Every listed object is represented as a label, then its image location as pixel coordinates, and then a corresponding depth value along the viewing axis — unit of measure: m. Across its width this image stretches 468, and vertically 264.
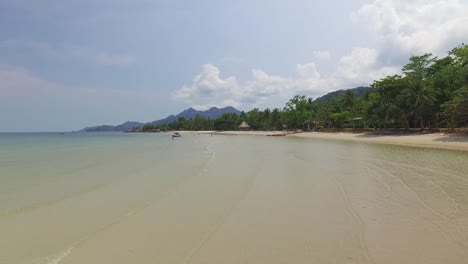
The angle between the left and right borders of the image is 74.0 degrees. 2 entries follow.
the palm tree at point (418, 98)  42.03
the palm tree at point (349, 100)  78.64
